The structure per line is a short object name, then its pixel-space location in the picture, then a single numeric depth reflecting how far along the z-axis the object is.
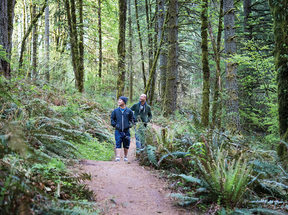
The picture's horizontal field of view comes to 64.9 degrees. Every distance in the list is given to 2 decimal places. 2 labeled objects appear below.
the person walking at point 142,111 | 8.21
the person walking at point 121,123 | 7.16
